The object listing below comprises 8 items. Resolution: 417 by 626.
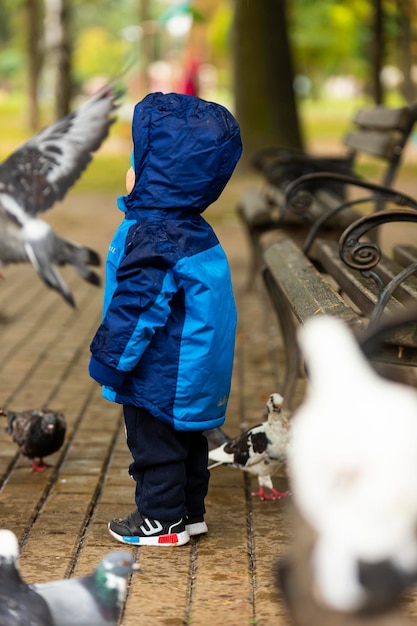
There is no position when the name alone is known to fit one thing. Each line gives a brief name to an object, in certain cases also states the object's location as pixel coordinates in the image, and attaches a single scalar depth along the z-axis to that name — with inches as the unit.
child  274.3
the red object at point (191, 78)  1785.7
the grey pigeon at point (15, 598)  201.2
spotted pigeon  328.4
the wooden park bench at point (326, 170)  524.3
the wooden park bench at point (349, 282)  275.7
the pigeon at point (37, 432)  352.8
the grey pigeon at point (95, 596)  206.0
